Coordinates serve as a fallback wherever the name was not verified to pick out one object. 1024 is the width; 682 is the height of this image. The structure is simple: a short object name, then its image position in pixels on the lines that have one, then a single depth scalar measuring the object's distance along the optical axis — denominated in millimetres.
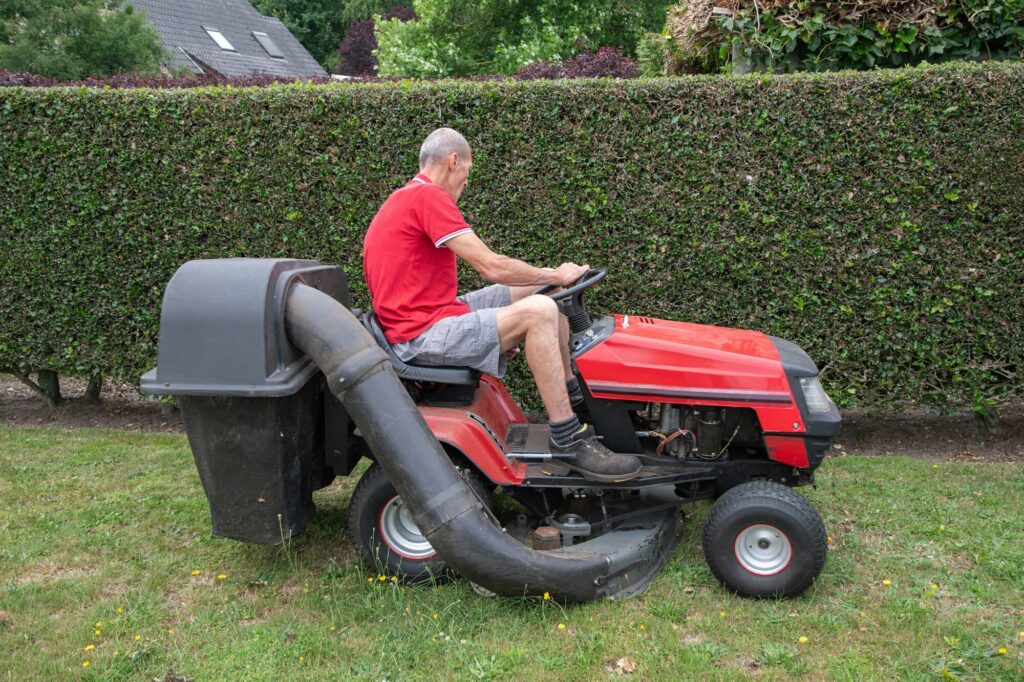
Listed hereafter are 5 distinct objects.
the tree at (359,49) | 30688
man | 3582
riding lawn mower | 3260
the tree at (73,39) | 12805
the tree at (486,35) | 14477
